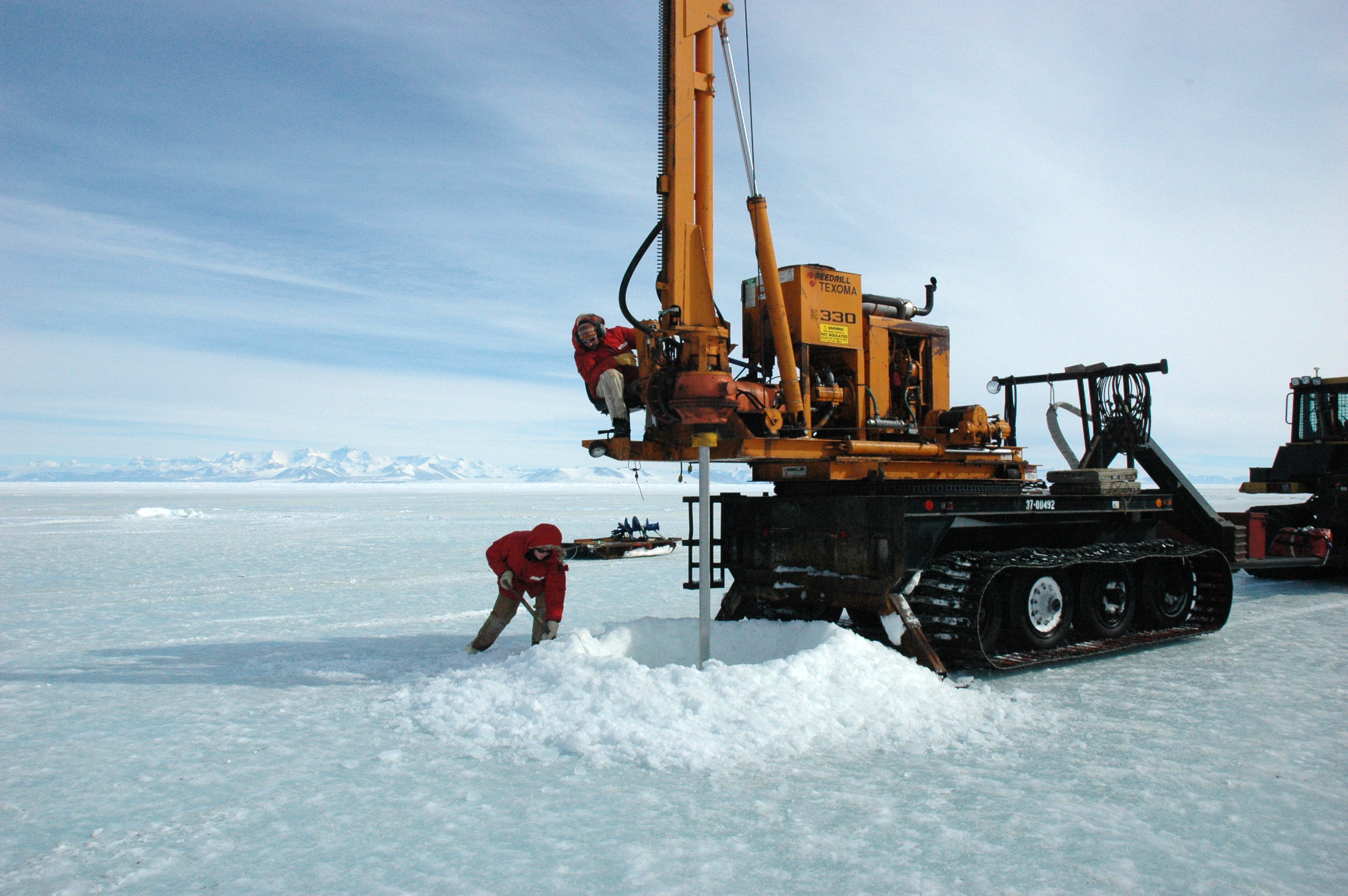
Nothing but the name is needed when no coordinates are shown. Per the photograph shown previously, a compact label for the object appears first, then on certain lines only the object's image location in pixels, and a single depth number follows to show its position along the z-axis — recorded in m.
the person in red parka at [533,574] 7.71
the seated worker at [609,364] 7.10
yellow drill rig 6.95
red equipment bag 13.88
